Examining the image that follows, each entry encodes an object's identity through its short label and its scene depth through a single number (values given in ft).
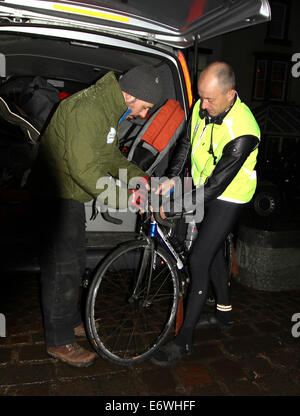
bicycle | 8.47
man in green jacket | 7.48
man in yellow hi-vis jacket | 8.12
